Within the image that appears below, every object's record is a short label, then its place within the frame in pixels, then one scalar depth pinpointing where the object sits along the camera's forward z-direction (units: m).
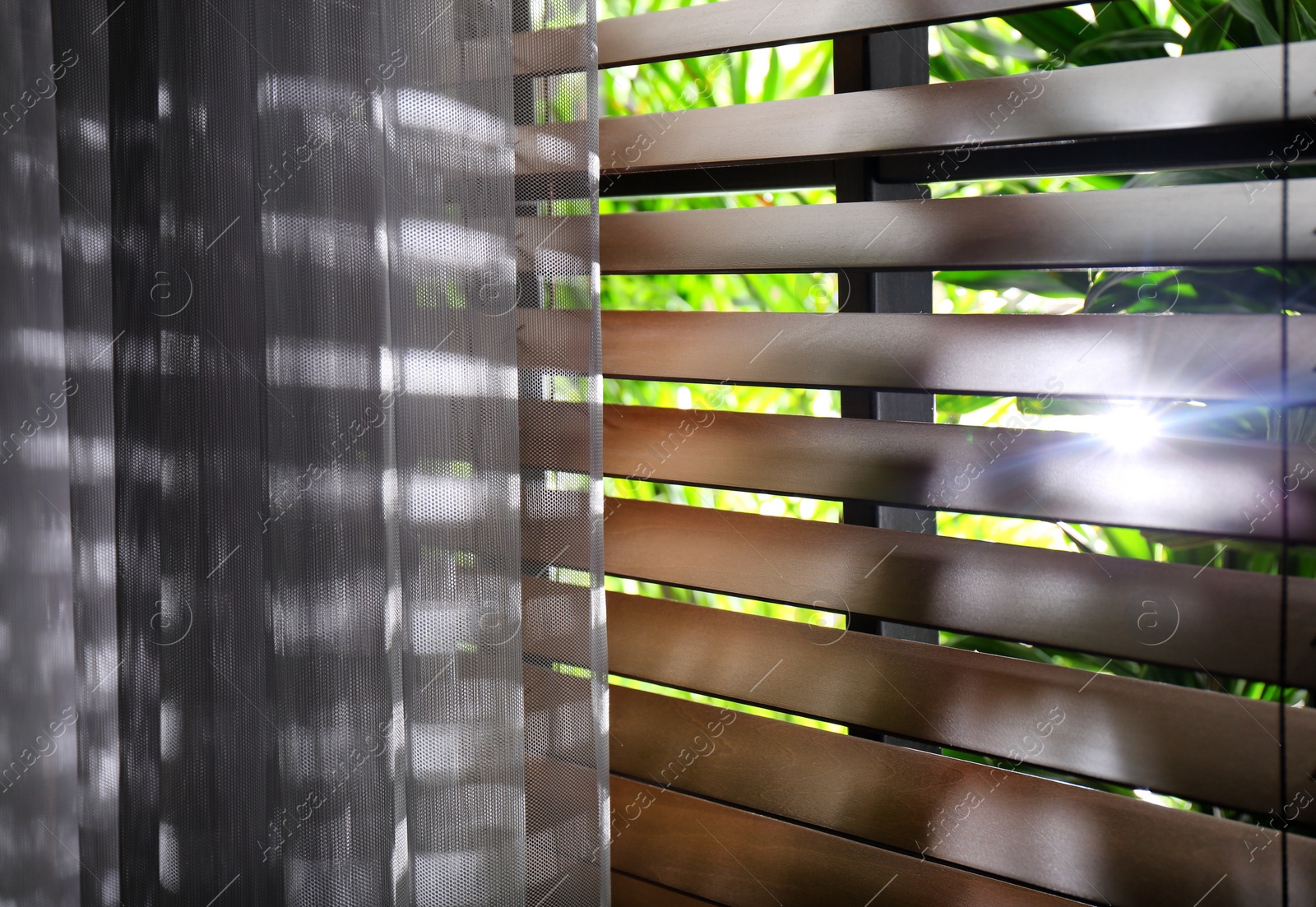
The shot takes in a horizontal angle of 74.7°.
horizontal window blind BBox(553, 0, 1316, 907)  0.76
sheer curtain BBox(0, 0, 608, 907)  0.77
